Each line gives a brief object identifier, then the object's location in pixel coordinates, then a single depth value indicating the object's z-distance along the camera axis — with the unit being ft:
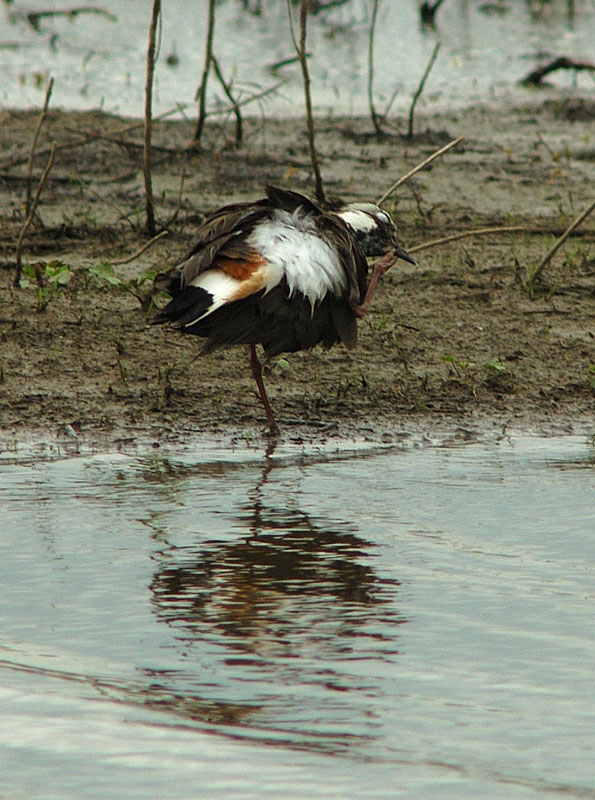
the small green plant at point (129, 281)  41.06
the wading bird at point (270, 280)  31.04
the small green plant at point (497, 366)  37.93
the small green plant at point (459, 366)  37.99
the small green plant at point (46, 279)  41.32
